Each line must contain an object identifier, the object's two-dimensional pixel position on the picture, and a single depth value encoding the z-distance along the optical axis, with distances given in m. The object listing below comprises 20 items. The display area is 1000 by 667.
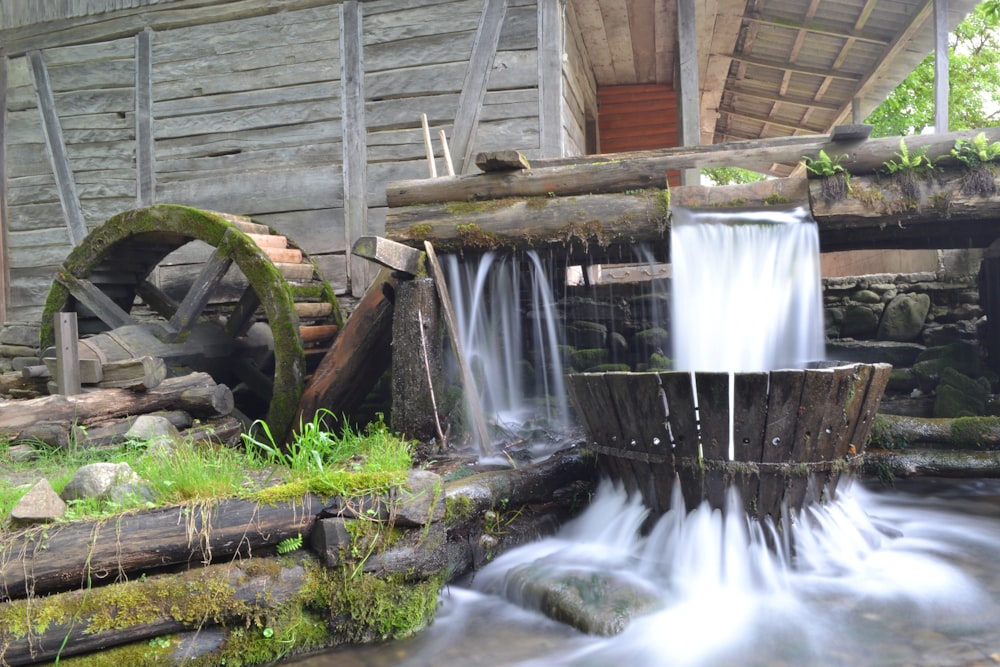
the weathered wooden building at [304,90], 7.13
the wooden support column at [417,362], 4.92
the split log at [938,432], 5.08
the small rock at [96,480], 3.14
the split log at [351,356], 5.73
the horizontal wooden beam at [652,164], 5.04
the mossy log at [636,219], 4.95
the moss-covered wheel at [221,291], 6.04
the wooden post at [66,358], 5.20
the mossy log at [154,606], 2.57
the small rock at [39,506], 2.80
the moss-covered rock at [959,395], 5.90
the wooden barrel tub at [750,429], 3.41
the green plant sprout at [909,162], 4.94
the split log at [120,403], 4.75
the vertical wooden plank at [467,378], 4.88
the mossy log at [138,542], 2.66
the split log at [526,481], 3.76
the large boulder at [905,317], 7.35
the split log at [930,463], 5.02
